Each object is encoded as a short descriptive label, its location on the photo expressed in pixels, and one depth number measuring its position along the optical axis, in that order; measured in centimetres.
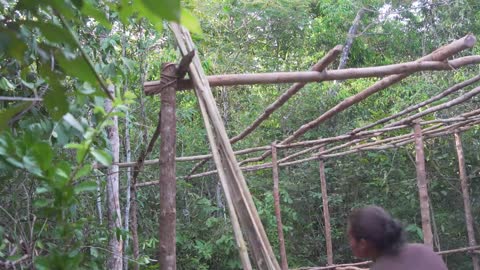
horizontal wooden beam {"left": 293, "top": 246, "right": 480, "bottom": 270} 487
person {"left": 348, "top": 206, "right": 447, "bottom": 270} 201
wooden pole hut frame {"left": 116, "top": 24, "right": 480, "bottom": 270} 196
